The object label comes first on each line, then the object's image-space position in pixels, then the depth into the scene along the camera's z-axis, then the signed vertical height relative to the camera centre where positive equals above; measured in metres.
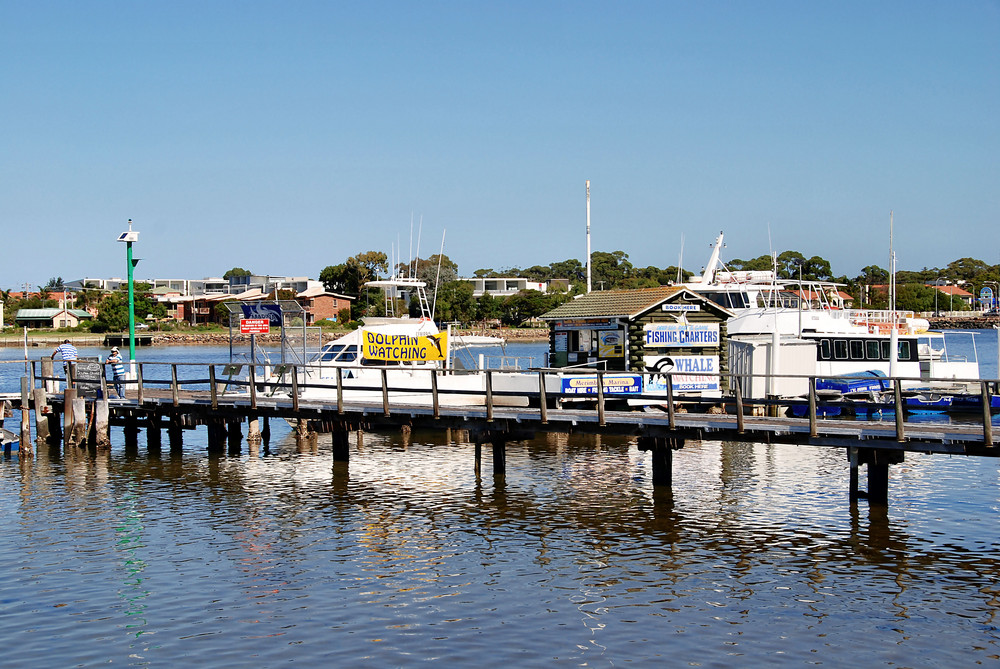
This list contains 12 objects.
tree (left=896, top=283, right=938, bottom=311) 144.00 +3.37
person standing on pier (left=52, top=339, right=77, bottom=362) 29.72 -0.60
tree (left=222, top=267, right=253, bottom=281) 193.91 +11.22
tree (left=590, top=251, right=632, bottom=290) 168.90 +9.17
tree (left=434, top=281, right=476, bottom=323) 114.94 +2.93
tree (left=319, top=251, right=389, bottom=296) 127.00 +7.30
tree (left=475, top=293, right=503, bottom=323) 135.38 +2.23
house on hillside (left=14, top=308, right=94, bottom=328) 136.25 +2.00
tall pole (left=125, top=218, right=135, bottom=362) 30.11 +0.96
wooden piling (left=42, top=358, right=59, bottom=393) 28.46 -1.25
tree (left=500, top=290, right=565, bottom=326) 137.50 +2.58
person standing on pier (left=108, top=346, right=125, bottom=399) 27.84 -1.10
